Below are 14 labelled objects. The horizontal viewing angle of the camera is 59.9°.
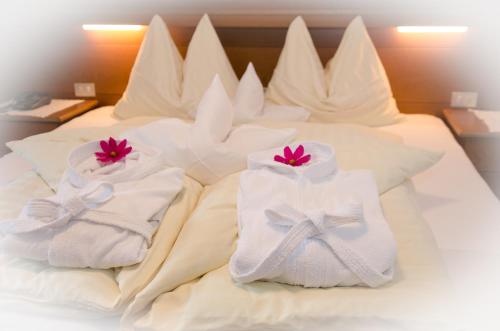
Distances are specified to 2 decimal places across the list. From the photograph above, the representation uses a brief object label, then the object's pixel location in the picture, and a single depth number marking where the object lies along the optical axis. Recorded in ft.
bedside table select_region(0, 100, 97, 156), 6.82
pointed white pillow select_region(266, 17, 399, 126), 6.40
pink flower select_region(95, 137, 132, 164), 3.82
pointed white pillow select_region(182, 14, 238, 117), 6.61
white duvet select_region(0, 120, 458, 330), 2.54
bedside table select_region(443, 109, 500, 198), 5.95
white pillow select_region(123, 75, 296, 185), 4.24
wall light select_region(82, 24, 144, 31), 7.13
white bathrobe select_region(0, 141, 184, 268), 2.89
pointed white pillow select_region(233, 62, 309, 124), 6.12
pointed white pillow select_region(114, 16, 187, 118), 6.68
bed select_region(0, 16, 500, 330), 2.59
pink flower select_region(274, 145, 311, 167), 3.70
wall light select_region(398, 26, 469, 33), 6.41
